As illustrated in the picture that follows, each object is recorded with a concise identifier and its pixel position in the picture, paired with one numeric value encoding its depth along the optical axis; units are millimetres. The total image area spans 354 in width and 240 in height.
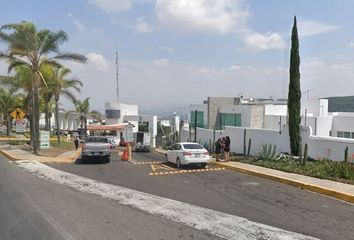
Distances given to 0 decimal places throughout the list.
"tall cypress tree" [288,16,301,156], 24234
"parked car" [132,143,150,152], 48144
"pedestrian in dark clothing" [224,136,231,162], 23742
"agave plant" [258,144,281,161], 22530
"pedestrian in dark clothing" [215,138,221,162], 24573
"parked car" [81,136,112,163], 26234
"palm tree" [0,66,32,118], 36719
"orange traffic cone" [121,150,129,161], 29223
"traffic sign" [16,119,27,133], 32844
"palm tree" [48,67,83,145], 47766
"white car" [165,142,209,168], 22250
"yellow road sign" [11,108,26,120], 31781
